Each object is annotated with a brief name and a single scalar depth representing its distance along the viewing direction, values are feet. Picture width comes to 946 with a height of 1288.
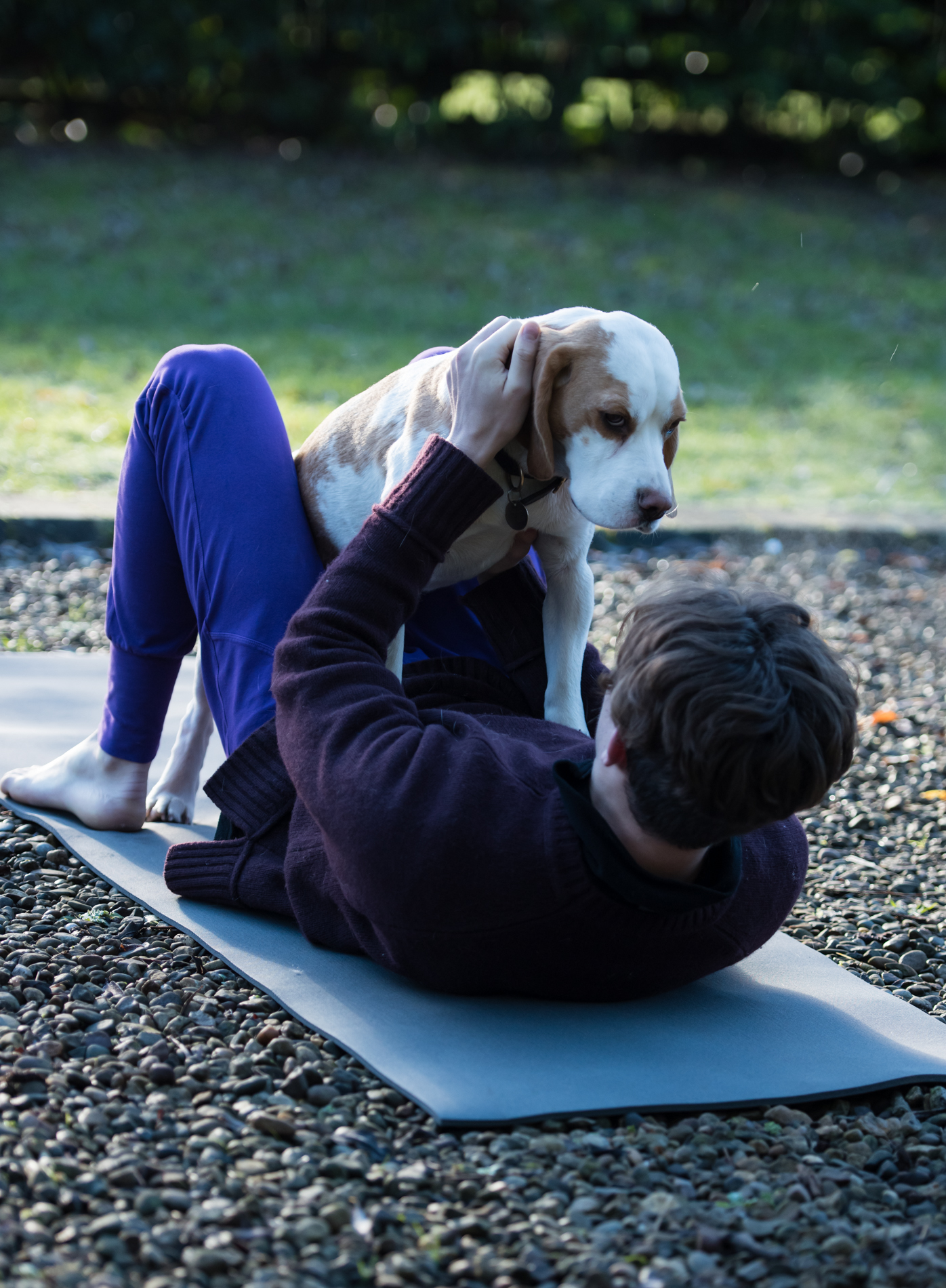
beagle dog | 9.53
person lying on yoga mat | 7.00
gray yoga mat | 7.80
